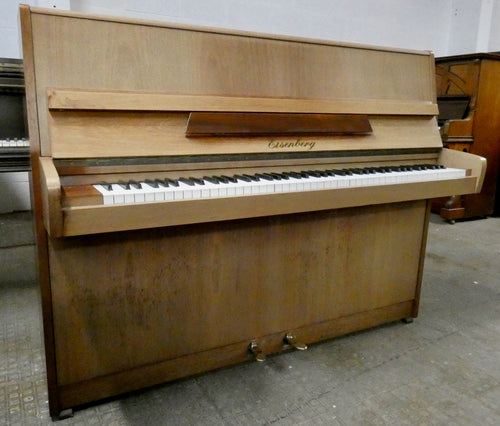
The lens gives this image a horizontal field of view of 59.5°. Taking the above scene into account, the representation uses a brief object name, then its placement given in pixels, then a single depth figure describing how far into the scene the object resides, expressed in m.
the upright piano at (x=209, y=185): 1.25
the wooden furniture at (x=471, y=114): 3.92
